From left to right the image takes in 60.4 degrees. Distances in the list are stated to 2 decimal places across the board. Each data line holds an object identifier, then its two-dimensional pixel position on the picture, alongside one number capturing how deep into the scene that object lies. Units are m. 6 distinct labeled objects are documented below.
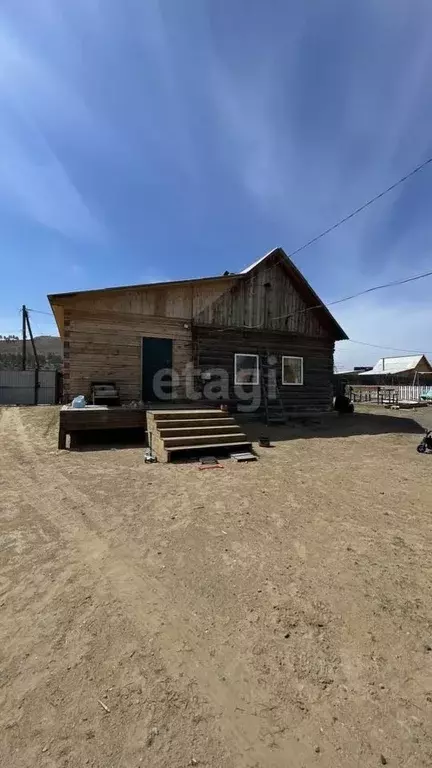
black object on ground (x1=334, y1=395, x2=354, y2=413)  17.80
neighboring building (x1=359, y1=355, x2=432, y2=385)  43.50
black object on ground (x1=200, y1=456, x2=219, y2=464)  7.68
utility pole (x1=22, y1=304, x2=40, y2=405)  28.55
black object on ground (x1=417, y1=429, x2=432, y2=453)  9.29
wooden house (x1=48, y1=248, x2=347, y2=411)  11.13
